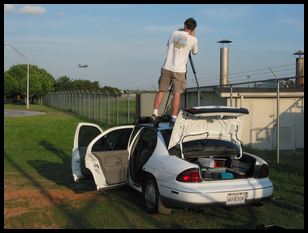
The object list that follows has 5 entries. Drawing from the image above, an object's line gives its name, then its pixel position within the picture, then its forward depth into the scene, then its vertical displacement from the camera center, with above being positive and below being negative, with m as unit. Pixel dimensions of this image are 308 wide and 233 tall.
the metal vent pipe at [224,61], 21.67 +2.46
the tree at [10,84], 67.07 +3.46
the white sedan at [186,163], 5.29 -0.88
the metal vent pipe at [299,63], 20.19 +2.27
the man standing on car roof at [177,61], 7.24 +0.82
